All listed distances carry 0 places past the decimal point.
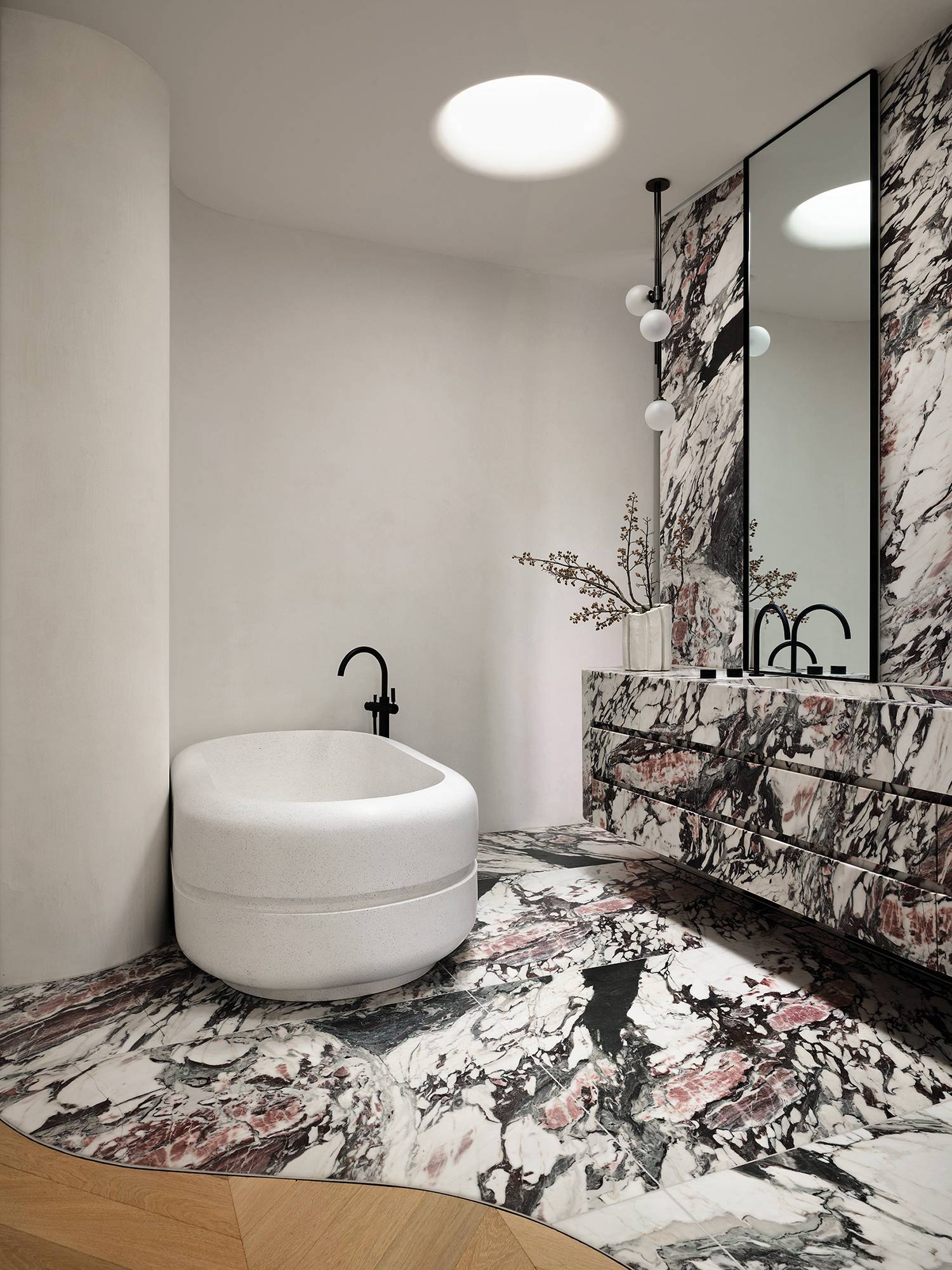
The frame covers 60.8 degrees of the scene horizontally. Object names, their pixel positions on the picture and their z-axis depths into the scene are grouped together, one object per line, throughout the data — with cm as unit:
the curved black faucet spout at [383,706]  318
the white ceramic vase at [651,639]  293
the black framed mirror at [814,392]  246
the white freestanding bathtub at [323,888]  192
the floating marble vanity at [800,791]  179
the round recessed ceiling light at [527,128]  262
